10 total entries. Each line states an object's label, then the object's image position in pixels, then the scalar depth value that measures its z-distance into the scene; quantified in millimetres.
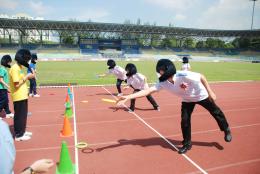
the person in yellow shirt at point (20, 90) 5680
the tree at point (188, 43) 84325
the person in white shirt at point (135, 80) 8969
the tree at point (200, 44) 84875
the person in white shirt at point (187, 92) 4773
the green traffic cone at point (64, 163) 4160
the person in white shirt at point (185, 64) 12633
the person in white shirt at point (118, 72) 11750
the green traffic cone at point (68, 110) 8066
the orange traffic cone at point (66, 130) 6227
